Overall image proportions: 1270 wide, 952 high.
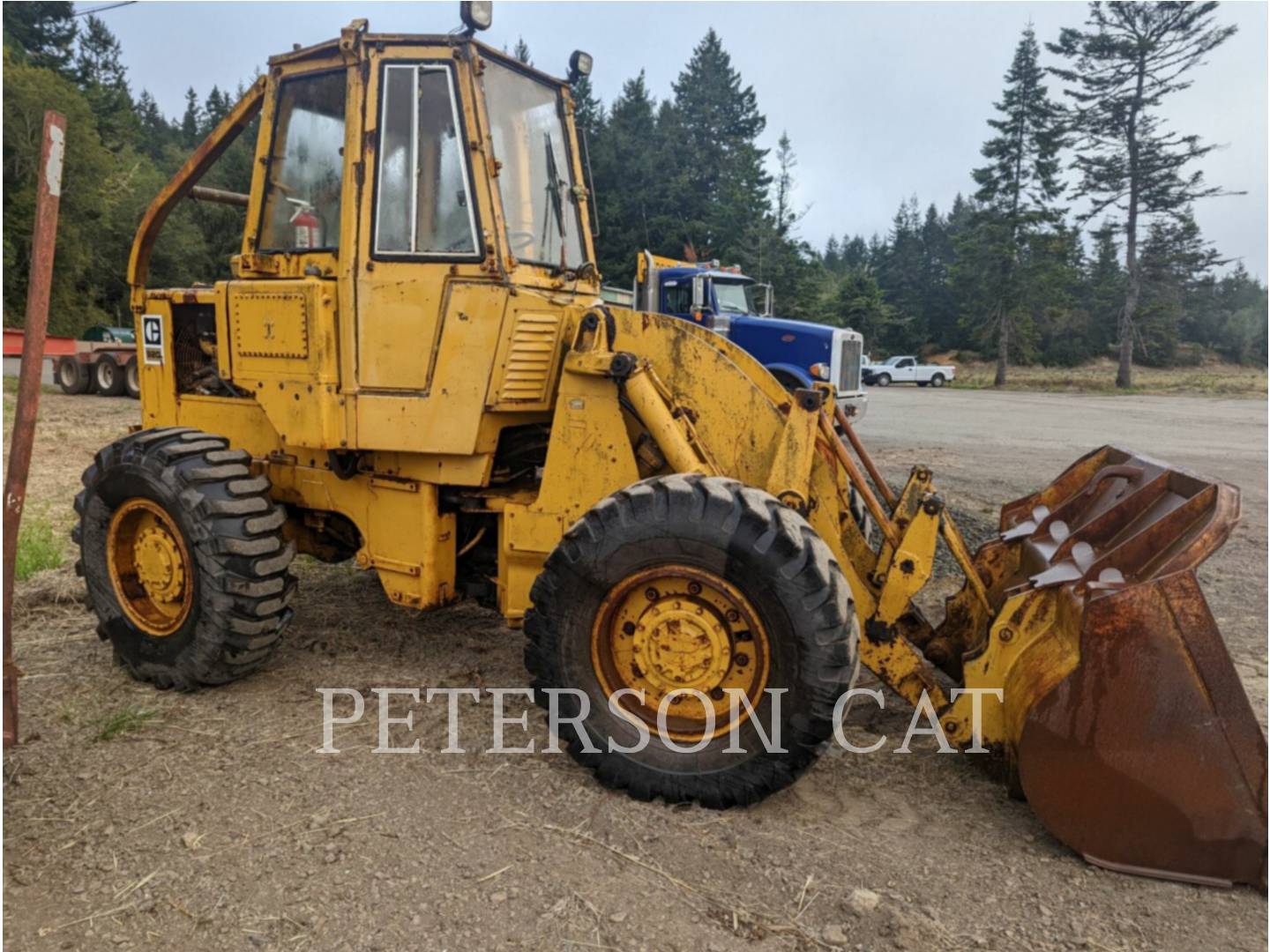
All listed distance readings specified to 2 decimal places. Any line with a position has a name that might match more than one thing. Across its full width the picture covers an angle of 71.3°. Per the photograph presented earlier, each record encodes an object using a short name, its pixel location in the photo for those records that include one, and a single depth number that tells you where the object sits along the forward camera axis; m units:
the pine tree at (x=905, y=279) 57.44
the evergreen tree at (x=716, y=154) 44.91
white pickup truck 41.69
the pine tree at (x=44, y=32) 49.31
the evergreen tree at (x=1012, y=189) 42.25
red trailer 20.73
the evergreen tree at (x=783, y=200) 47.56
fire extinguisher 4.21
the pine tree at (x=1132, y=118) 34.59
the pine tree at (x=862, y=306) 48.81
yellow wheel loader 2.85
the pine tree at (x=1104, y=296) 49.16
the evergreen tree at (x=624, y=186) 42.56
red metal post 2.72
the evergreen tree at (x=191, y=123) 72.16
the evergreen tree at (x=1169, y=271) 36.66
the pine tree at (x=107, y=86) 51.12
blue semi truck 13.02
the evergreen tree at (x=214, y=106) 77.88
